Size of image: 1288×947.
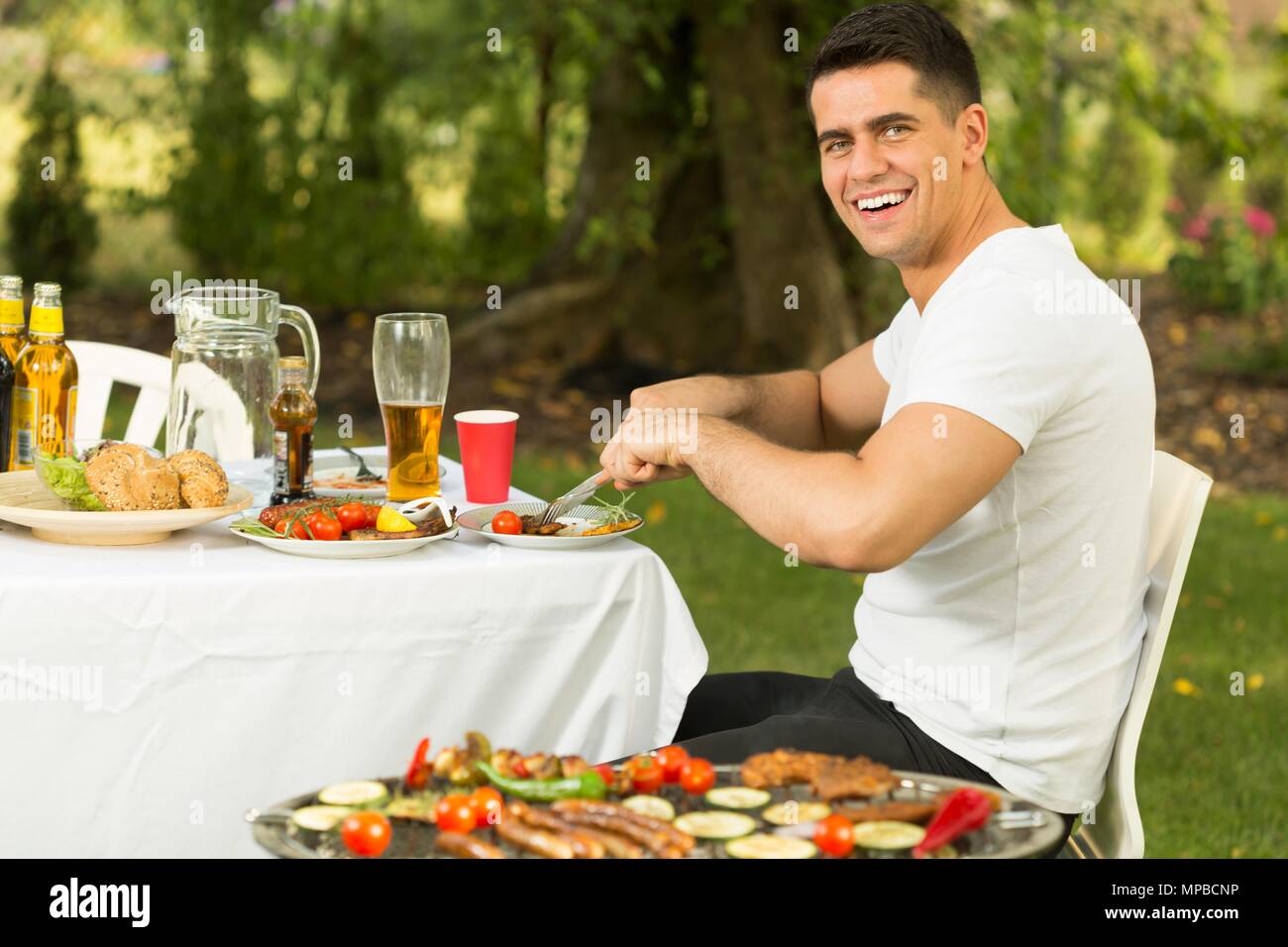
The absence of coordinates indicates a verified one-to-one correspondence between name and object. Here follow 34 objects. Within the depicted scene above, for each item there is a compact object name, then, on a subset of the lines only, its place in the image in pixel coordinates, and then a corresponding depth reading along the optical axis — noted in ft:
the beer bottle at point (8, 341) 8.55
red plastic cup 9.00
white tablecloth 6.80
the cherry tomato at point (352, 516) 7.68
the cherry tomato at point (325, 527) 7.55
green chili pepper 5.42
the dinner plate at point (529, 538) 7.86
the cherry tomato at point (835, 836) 5.08
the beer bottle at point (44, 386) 8.43
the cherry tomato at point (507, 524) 8.04
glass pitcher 8.93
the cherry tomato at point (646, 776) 5.62
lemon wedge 7.62
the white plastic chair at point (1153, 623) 7.62
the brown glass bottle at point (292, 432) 8.49
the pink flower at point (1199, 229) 35.06
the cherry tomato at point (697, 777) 5.57
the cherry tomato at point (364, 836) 4.91
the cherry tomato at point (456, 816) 5.12
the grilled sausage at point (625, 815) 5.07
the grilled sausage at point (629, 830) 5.01
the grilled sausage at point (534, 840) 4.91
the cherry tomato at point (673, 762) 5.71
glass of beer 8.91
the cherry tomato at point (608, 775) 5.64
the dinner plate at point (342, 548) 7.41
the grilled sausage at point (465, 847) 4.90
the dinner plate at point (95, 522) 7.39
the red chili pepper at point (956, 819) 5.05
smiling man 6.81
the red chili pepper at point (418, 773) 5.42
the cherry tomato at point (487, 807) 5.17
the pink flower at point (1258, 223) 34.35
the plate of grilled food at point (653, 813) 5.01
